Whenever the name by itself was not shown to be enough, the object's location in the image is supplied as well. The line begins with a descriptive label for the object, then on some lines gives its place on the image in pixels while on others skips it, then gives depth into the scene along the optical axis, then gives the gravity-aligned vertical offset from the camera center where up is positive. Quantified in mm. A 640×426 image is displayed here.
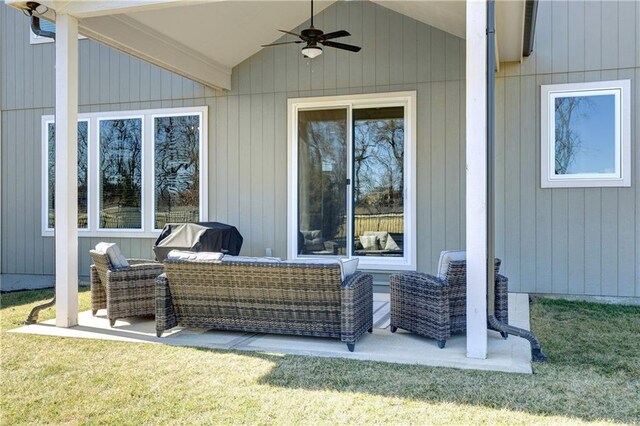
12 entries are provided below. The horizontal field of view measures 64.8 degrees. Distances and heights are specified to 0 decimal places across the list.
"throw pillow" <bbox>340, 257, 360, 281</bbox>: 3973 -451
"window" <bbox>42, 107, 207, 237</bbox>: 7594 +640
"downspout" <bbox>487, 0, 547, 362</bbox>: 3766 +272
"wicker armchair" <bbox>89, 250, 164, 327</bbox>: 4742 -705
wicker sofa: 3953 -719
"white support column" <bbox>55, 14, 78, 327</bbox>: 4789 +413
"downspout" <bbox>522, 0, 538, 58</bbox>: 4688 +1911
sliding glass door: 6703 +447
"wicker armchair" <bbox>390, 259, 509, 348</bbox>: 4039 -761
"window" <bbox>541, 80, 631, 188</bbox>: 5945 +917
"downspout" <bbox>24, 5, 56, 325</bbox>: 4865 -924
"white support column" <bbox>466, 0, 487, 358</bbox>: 3678 +256
